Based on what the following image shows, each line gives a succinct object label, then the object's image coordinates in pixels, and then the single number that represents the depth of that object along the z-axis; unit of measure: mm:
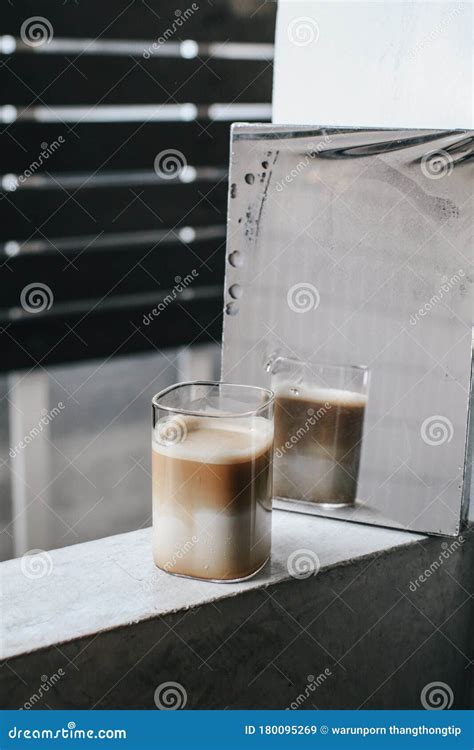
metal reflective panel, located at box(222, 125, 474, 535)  994
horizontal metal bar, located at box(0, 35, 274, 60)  2471
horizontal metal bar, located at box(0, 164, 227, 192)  2578
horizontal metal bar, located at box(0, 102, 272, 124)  2512
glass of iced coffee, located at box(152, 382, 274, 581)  899
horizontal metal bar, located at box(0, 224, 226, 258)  2660
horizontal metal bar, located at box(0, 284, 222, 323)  2674
